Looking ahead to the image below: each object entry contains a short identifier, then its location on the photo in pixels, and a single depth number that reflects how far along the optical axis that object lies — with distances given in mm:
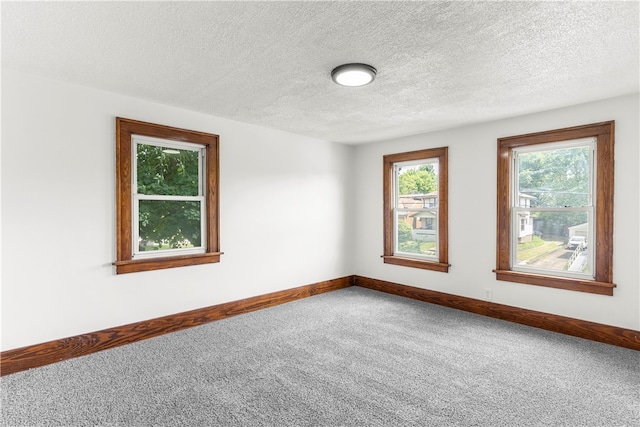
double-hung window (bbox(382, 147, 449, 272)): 4633
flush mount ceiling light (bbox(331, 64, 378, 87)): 2529
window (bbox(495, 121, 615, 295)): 3326
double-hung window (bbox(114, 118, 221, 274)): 3277
